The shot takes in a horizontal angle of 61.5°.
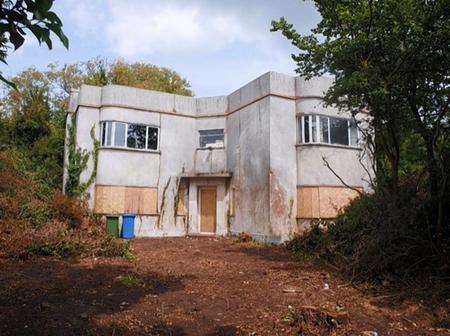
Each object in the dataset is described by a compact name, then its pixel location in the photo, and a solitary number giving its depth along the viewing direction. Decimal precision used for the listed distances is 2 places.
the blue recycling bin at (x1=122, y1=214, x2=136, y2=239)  16.70
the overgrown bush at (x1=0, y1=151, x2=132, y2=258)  11.00
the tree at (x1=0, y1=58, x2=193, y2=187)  20.00
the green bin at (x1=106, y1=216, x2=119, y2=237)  16.47
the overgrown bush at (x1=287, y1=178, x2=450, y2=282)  8.12
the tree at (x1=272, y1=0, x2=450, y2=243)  7.61
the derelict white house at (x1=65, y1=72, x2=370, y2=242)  16.30
